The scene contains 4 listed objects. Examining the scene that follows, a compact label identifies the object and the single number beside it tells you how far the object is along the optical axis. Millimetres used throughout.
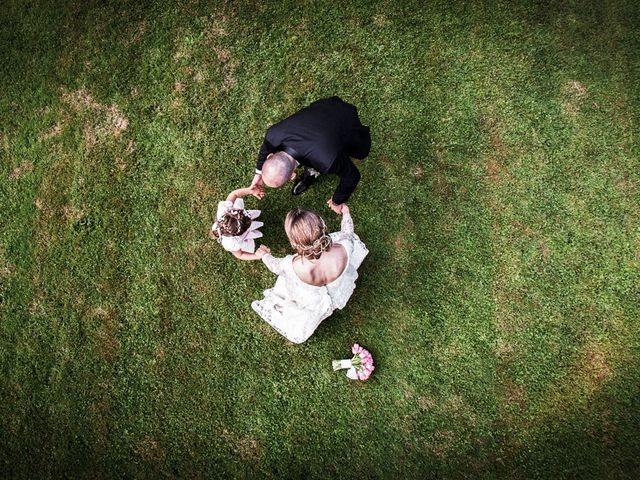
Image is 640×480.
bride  3951
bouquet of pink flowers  5113
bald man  3990
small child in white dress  4750
